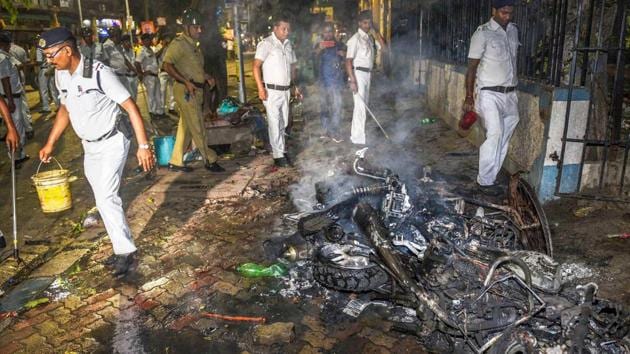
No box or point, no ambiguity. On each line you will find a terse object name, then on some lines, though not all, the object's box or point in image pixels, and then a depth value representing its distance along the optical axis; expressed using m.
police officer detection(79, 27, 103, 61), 12.17
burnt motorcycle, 2.77
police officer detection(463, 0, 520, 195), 5.65
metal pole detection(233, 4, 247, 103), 13.63
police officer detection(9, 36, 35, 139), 11.19
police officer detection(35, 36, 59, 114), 14.20
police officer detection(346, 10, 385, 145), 8.70
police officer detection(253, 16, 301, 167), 7.56
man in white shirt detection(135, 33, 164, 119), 13.66
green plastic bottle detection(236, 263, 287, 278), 4.44
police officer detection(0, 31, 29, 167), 8.11
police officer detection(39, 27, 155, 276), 4.23
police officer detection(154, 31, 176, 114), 14.57
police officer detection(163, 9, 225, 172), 7.52
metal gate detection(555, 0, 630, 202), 5.00
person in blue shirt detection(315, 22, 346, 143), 10.53
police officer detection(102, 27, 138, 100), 12.25
